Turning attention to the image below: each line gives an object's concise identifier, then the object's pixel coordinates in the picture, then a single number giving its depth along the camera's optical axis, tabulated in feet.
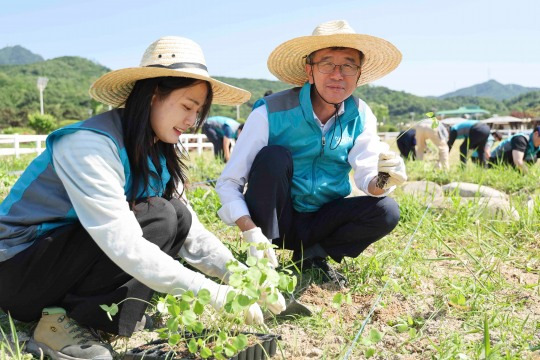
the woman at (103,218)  4.73
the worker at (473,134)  22.91
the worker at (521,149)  18.56
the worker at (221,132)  23.81
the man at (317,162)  6.88
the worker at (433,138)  21.99
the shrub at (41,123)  106.14
